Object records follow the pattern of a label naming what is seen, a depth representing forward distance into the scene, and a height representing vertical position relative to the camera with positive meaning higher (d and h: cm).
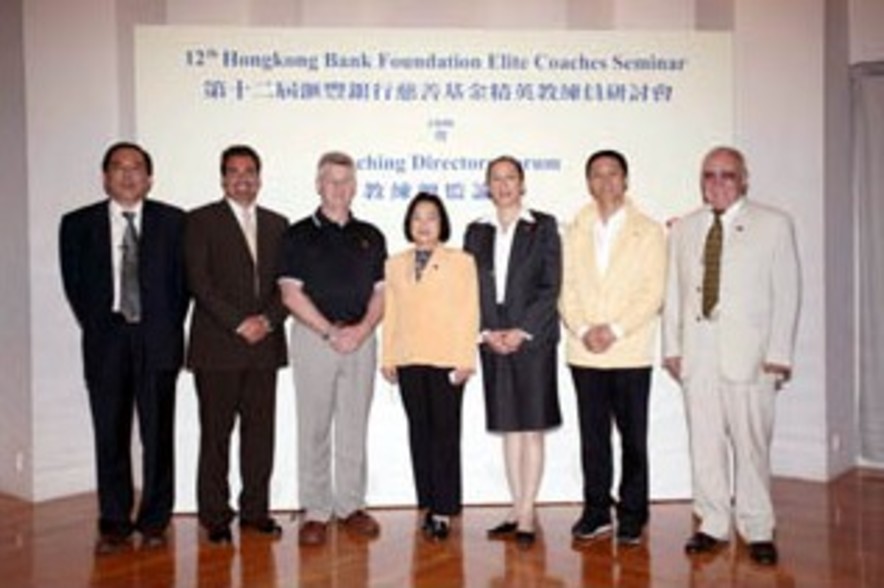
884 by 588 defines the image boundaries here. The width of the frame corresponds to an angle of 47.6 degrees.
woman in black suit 430 -13
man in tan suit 407 -22
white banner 489 +83
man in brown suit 436 -16
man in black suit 430 -7
